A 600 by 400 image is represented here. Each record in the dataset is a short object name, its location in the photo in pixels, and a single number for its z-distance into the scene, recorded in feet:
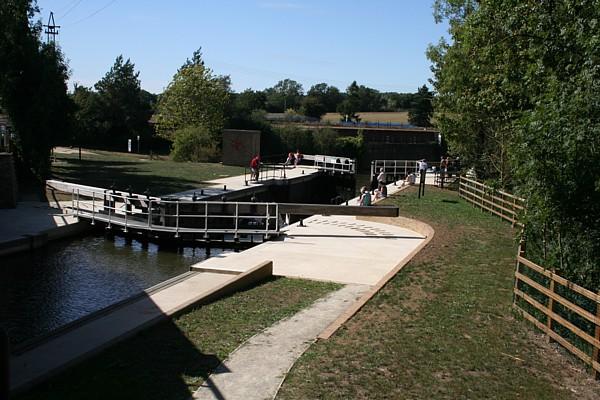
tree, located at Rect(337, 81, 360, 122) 427.74
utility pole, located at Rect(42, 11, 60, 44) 122.79
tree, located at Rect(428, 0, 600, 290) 30.55
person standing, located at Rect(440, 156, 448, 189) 120.39
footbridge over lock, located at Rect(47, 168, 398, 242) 71.61
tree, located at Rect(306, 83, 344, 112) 509.64
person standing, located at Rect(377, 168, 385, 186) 100.77
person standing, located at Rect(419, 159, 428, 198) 100.22
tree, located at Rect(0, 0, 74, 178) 98.68
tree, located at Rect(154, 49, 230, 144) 207.10
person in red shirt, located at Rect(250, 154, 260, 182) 115.44
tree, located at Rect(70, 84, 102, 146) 217.97
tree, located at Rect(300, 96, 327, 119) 458.50
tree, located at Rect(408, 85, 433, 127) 368.27
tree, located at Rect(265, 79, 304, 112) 501.97
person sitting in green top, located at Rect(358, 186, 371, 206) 84.85
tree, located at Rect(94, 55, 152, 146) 235.40
